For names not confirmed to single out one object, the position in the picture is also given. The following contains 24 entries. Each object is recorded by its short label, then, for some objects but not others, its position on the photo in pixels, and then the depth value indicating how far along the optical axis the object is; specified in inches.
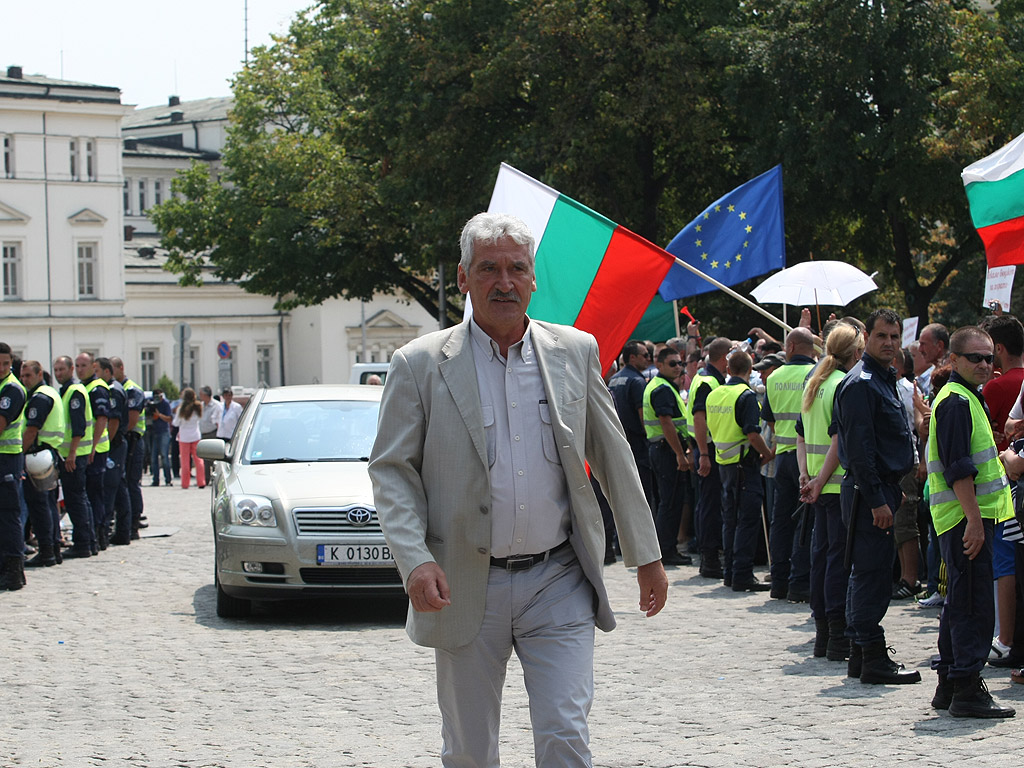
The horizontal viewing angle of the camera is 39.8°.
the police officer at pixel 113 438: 631.2
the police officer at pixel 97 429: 603.8
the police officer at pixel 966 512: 276.2
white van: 1111.0
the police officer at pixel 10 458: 476.4
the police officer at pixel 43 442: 518.3
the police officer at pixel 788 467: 426.0
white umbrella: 550.3
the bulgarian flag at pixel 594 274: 411.2
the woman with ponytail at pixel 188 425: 1120.2
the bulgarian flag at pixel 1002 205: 388.8
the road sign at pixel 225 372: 1684.3
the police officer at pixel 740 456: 468.1
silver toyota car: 413.4
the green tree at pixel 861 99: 1001.5
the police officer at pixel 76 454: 568.1
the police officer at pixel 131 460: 668.1
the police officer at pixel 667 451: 538.0
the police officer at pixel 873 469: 302.2
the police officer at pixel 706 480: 503.8
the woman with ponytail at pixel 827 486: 338.3
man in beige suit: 176.2
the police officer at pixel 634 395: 562.3
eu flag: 582.2
